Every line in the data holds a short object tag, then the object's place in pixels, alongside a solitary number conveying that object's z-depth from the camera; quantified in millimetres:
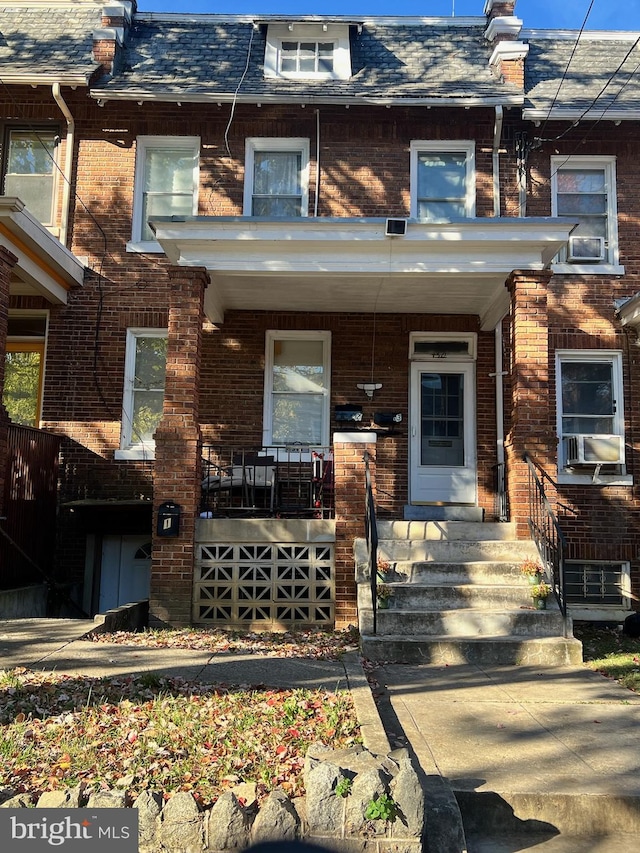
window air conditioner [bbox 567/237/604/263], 11367
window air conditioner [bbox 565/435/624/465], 10672
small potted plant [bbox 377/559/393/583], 8016
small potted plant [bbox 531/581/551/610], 7668
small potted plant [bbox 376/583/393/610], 7605
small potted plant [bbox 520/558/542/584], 7969
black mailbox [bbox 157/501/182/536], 8523
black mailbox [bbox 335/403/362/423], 11102
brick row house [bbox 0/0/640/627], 10789
